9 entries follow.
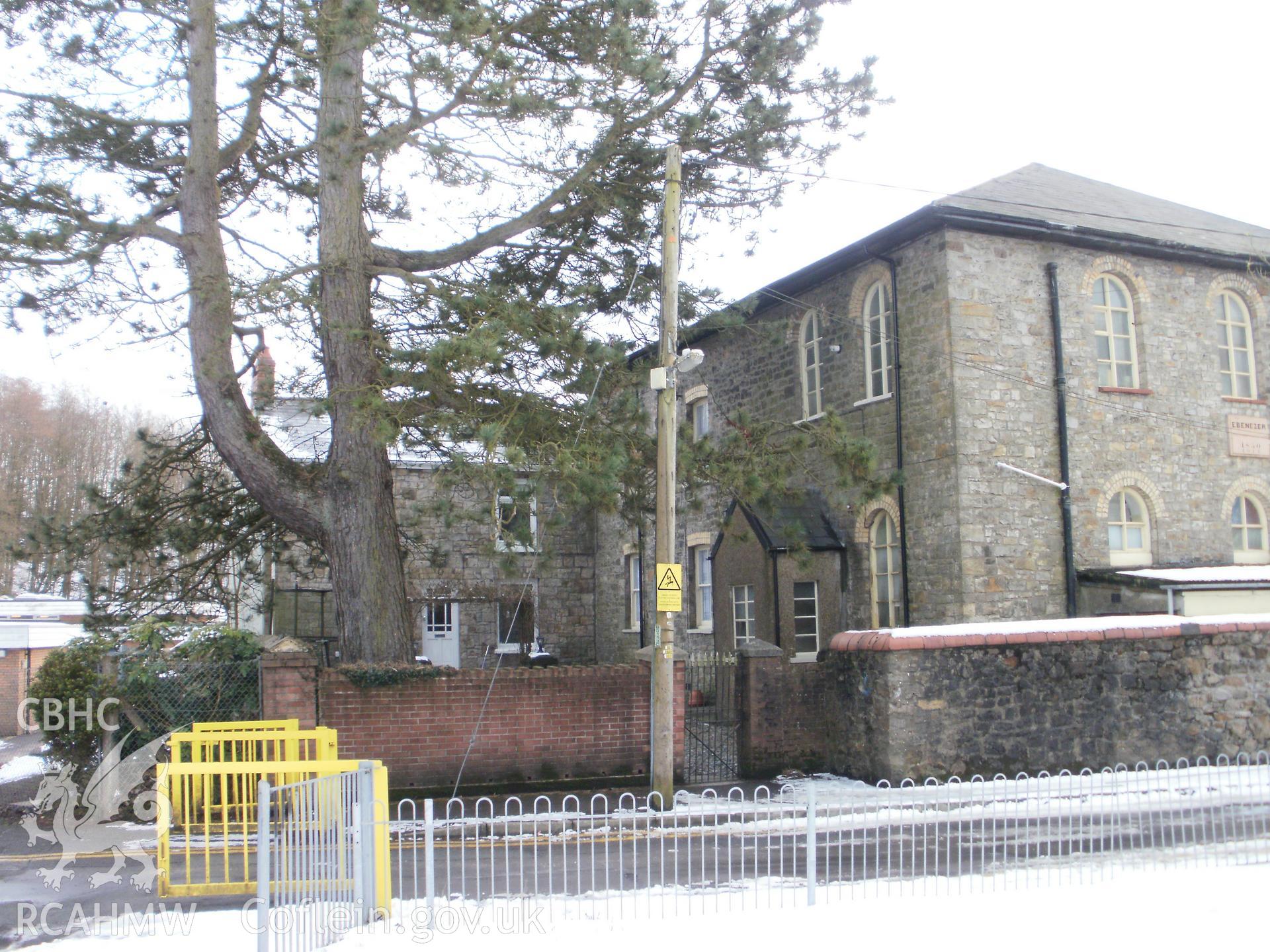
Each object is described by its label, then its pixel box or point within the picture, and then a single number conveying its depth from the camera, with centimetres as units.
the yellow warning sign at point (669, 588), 1174
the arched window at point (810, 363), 1992
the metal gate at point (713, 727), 1448
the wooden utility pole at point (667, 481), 1183
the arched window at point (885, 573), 1753
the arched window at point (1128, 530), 1700
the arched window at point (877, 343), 1775
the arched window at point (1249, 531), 1836
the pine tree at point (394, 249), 1154
